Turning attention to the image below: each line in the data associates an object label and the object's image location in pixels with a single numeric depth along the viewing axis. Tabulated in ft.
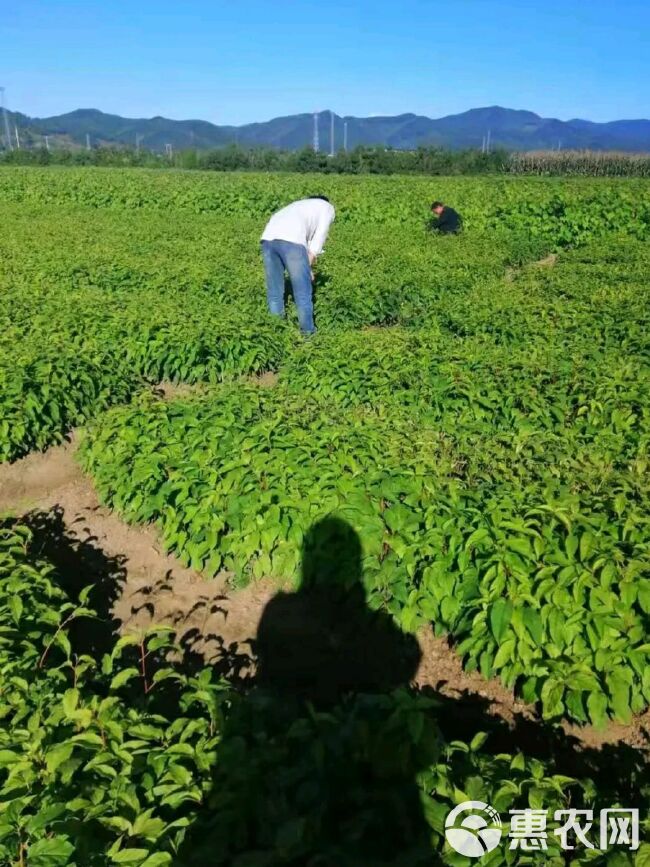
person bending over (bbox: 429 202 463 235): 54.08
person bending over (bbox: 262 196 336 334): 25.41
